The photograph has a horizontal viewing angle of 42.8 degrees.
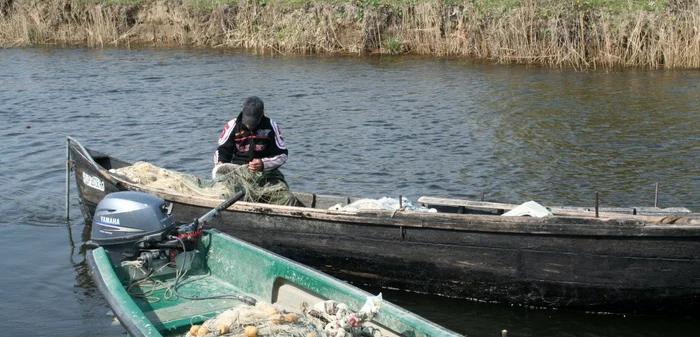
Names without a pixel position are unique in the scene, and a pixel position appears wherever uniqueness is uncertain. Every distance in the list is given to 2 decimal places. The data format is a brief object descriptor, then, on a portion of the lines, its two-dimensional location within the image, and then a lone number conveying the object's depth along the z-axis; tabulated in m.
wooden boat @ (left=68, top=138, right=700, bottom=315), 7.32
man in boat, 9.00
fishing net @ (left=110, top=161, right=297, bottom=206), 8.97
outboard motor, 7.16
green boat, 6.41
